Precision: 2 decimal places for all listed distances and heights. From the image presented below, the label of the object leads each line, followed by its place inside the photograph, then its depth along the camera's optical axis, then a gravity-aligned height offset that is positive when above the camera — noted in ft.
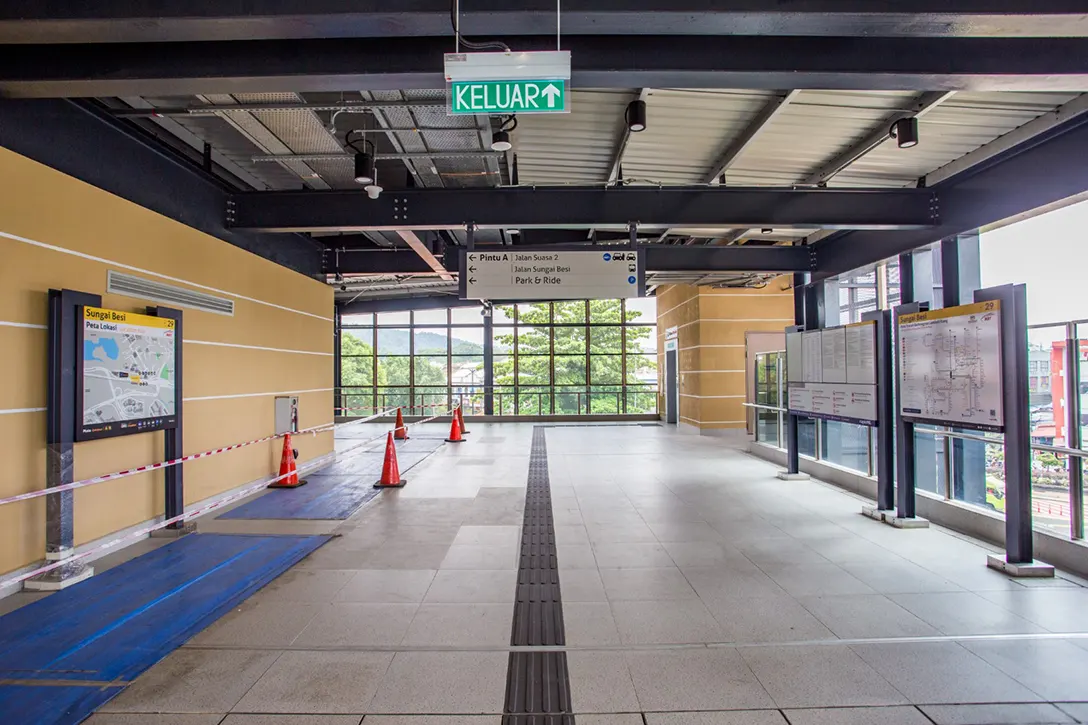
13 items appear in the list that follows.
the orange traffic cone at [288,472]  22.04 -4.00
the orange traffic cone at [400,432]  39.19 -4.17
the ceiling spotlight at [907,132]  12.79 +5.88
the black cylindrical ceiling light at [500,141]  12.78 +5.71
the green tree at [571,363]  55.62 +1.29
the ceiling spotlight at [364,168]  14.80 +5.90
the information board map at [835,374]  17.83 -0.01
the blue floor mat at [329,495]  18.16 -4.64
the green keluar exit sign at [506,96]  8.48 +4.50
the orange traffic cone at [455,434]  38.13 -4.25
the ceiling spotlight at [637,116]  12.34 +6.09
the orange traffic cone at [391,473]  22.27 -4.14
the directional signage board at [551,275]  17.63 +3.37
